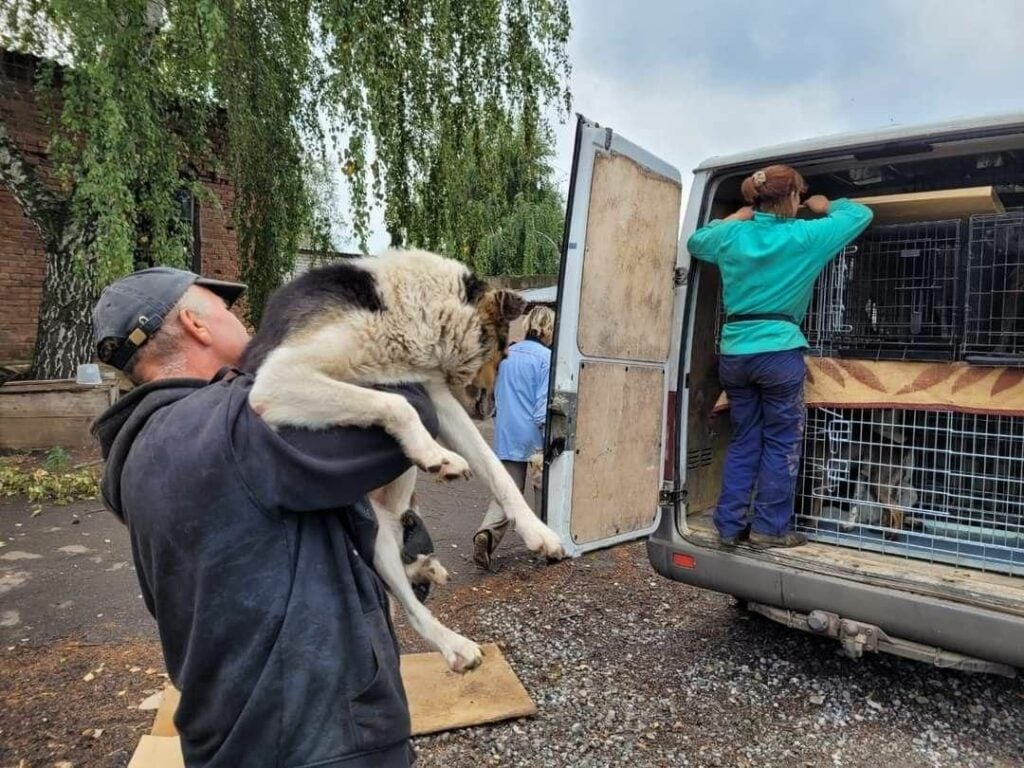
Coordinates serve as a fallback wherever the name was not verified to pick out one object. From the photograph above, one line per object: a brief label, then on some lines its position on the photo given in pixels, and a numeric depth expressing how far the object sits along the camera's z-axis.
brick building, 10.32
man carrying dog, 1.23
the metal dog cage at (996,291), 3.31
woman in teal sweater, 3.39
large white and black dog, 1.51
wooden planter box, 7.96
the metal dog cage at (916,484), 3.42
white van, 3.21
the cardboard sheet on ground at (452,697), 3.06
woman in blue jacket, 5.52
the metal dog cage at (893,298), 3.61
